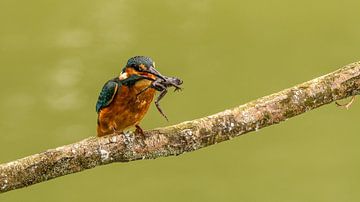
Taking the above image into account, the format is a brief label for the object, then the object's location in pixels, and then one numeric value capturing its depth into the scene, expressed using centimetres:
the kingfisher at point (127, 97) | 580
